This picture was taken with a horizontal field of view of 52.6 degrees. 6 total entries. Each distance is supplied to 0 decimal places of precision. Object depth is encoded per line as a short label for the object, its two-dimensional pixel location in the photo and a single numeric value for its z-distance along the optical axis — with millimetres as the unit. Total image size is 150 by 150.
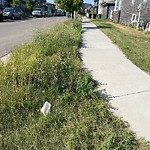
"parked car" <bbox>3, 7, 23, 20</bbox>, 19570
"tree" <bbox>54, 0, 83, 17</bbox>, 11911
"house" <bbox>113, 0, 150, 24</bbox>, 13109
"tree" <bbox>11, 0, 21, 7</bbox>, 33603
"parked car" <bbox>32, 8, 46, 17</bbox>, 29793
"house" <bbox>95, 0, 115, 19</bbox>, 27746
